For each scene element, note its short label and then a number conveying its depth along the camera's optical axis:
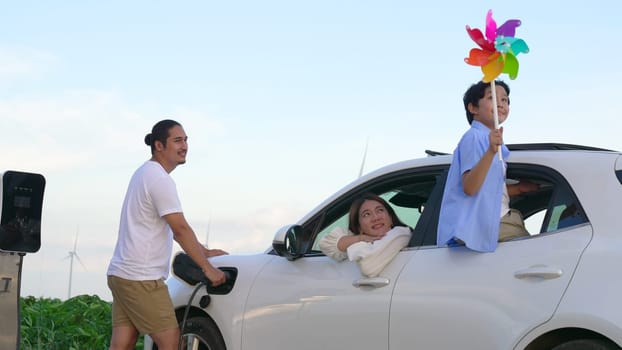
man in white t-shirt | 5.85
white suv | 4.50
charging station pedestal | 7.27
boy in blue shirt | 4.95
